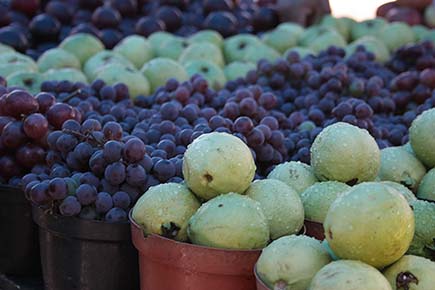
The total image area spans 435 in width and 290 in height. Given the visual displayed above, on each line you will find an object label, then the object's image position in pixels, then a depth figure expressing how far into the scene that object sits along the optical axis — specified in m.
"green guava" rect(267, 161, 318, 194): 1.83
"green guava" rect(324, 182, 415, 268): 1.34
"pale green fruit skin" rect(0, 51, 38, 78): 3.18
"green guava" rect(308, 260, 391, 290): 1.26
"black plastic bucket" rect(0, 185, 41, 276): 2.14
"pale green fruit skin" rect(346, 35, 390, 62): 3.76
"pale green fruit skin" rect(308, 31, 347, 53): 3.92
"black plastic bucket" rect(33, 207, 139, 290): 1.80
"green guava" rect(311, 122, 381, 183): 1.78
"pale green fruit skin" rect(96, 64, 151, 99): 3.13
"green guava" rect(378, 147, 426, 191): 1.97
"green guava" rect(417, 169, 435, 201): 1.92
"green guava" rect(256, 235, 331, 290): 1.37
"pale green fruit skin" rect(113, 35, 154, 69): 3.75
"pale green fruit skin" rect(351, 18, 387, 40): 4.25
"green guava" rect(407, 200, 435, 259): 1.57
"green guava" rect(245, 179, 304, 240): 1.61
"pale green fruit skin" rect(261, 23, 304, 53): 3.99
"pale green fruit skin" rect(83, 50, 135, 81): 3.43
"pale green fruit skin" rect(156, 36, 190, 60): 3.86
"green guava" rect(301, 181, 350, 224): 1.71
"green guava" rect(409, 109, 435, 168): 1.98
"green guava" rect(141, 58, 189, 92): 3.29
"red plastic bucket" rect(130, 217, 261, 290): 1.47
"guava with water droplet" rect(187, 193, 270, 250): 1.50
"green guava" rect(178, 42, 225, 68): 3.72
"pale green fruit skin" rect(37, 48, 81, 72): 3.49
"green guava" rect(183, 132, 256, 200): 1.62
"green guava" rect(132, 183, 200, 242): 1.60
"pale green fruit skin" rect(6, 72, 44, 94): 2.93
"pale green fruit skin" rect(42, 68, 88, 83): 3.12
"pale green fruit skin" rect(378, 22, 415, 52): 4.07
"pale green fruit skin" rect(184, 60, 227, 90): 3.37
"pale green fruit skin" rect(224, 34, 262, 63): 3.90
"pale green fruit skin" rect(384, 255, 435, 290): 1.35
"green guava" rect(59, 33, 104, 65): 3.71
